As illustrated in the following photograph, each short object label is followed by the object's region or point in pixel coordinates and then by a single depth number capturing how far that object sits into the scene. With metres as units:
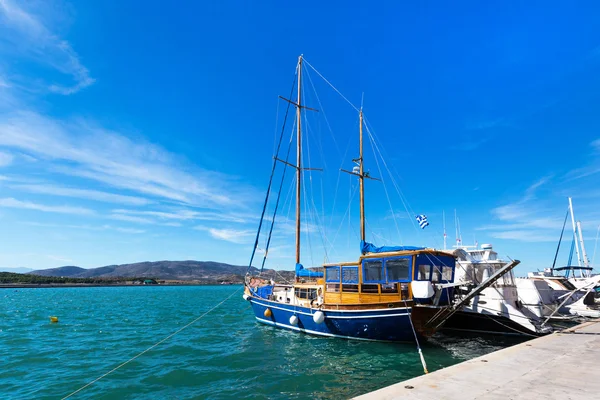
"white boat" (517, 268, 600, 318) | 20.91
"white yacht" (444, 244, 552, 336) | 17.73
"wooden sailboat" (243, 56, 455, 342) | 15.76
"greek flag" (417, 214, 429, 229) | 23.67
